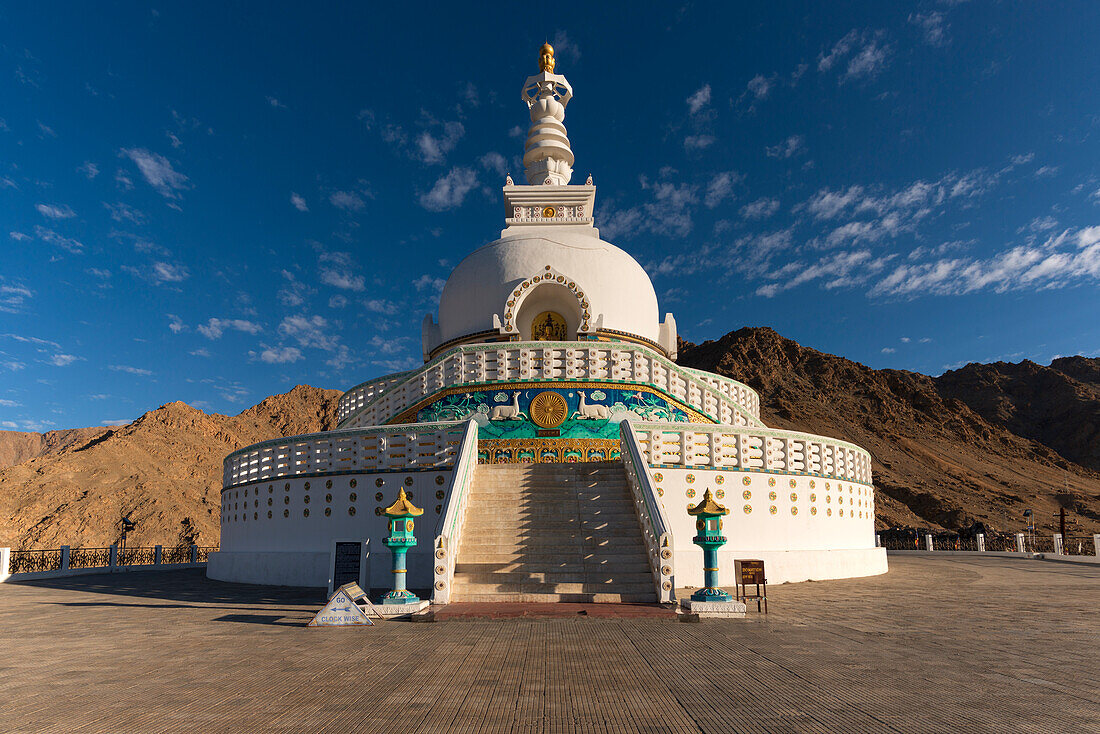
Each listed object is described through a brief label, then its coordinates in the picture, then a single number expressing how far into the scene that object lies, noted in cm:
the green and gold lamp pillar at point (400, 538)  1211
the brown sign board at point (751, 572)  1194
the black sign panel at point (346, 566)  1358
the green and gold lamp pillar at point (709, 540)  1198
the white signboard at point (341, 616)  1102
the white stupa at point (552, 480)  1379
